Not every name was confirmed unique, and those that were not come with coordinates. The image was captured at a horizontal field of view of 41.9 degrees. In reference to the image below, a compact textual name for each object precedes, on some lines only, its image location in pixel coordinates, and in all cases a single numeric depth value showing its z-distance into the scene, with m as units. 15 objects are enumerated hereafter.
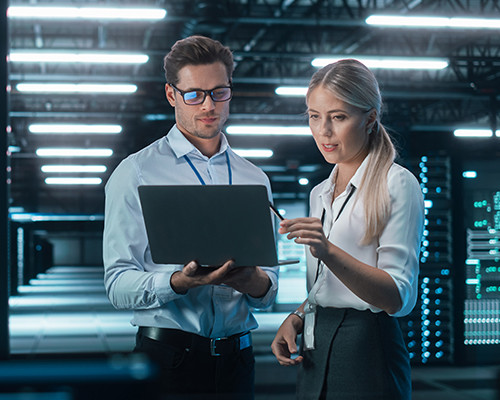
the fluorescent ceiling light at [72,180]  21.83
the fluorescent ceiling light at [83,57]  8.73
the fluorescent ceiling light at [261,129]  14.16
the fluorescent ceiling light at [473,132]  16.42
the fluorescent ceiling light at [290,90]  11.30
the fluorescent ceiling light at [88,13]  6.82
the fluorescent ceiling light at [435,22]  7.67
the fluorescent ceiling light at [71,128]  13.74
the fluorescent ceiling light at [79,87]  10.97
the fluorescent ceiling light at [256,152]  18.64
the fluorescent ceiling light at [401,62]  9.67
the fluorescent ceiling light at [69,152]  17.03
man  1.91
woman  1.58
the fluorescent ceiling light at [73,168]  20.25
